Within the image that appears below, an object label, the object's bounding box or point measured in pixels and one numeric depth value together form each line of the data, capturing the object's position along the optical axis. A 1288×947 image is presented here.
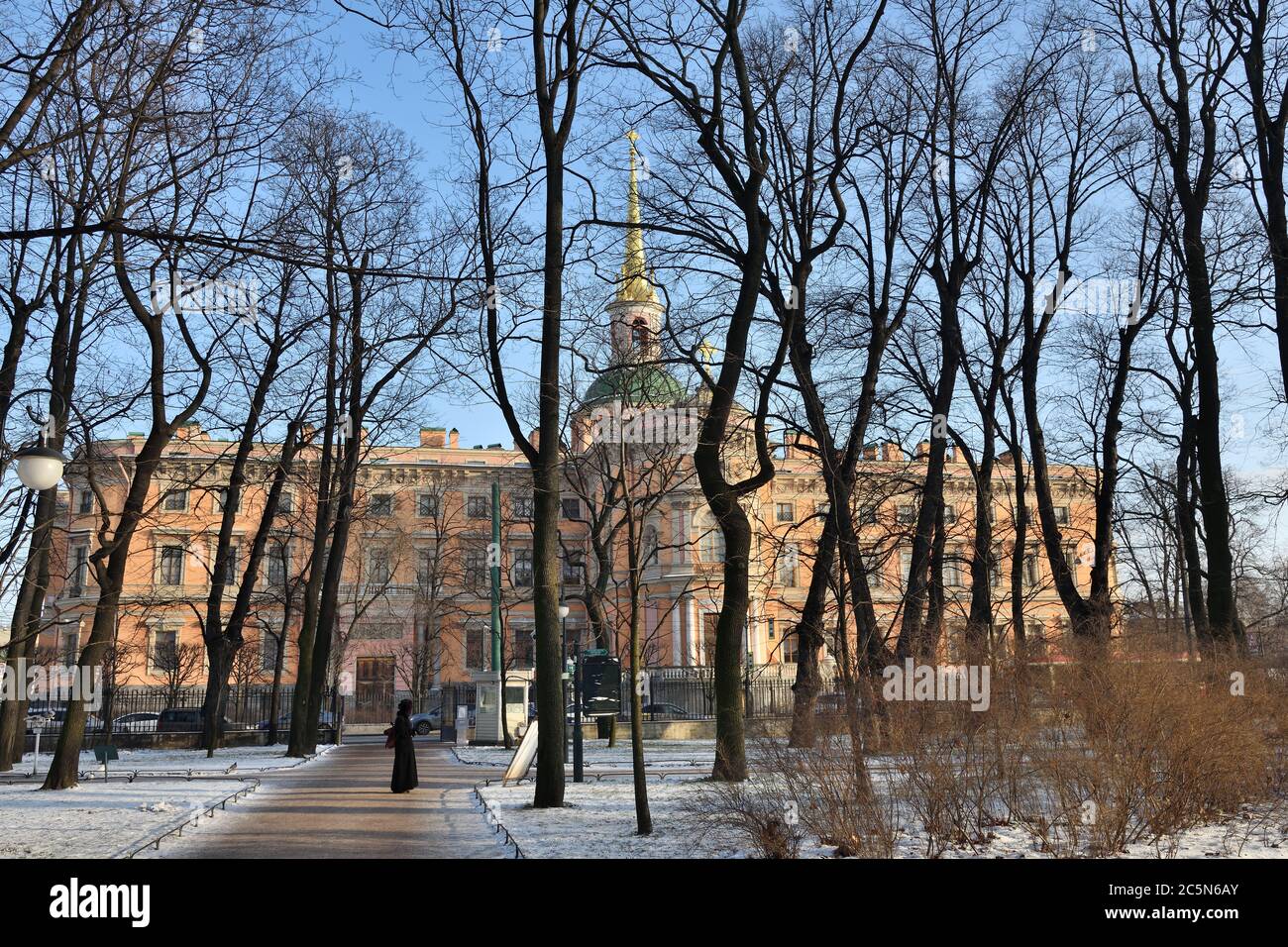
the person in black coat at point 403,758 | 18.77
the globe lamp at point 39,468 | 10.84
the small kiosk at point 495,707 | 35.78
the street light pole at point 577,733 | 20.12
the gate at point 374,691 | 60.16
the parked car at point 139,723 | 46.09
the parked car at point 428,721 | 51.28
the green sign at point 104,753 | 23.67
